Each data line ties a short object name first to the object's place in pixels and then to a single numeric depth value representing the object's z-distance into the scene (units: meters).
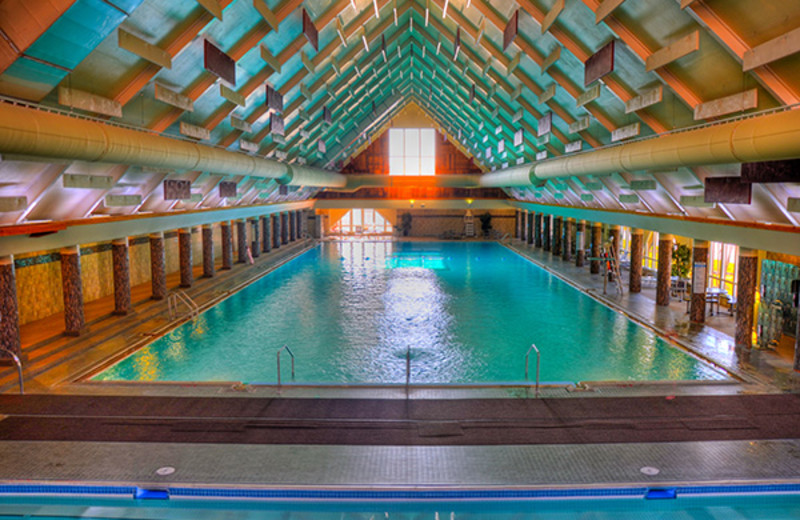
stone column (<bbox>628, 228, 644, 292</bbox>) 19.98
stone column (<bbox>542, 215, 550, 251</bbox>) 35.22
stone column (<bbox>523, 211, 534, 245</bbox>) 41.09
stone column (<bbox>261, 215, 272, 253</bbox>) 34.98
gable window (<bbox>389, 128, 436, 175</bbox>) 43.88
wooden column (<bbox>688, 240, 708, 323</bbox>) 15.36
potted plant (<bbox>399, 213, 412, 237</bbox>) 47.03
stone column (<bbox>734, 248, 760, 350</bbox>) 12.84
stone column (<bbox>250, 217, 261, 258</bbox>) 32.53
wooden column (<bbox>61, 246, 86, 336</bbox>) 13.97
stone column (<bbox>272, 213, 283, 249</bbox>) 37.38
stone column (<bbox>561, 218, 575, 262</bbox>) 29.77
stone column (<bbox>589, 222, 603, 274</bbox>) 25.47
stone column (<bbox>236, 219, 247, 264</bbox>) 28.83
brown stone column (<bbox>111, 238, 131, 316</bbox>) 16.42
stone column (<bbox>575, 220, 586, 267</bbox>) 26.86
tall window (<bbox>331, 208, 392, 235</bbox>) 48.50
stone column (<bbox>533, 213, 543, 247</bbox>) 37.56
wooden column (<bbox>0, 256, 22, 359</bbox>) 11.52
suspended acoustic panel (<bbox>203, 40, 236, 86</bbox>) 11.38
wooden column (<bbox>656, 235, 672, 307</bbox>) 17.97
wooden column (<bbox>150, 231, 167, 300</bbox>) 18.80
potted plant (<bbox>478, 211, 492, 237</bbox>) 46.44
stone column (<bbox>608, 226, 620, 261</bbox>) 24.52
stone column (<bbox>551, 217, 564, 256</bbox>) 32.47
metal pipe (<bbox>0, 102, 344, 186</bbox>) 7.16
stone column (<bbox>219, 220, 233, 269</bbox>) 26.45
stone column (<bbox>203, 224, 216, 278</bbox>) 24.12
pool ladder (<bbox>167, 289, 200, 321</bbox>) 17.03
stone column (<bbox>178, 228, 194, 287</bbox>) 21.50
